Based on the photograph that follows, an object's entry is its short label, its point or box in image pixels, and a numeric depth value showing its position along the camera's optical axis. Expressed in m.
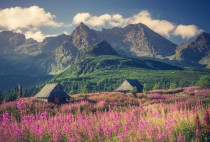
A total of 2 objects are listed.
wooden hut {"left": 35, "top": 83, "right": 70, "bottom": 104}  44.88
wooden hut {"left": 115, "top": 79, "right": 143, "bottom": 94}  65.88
